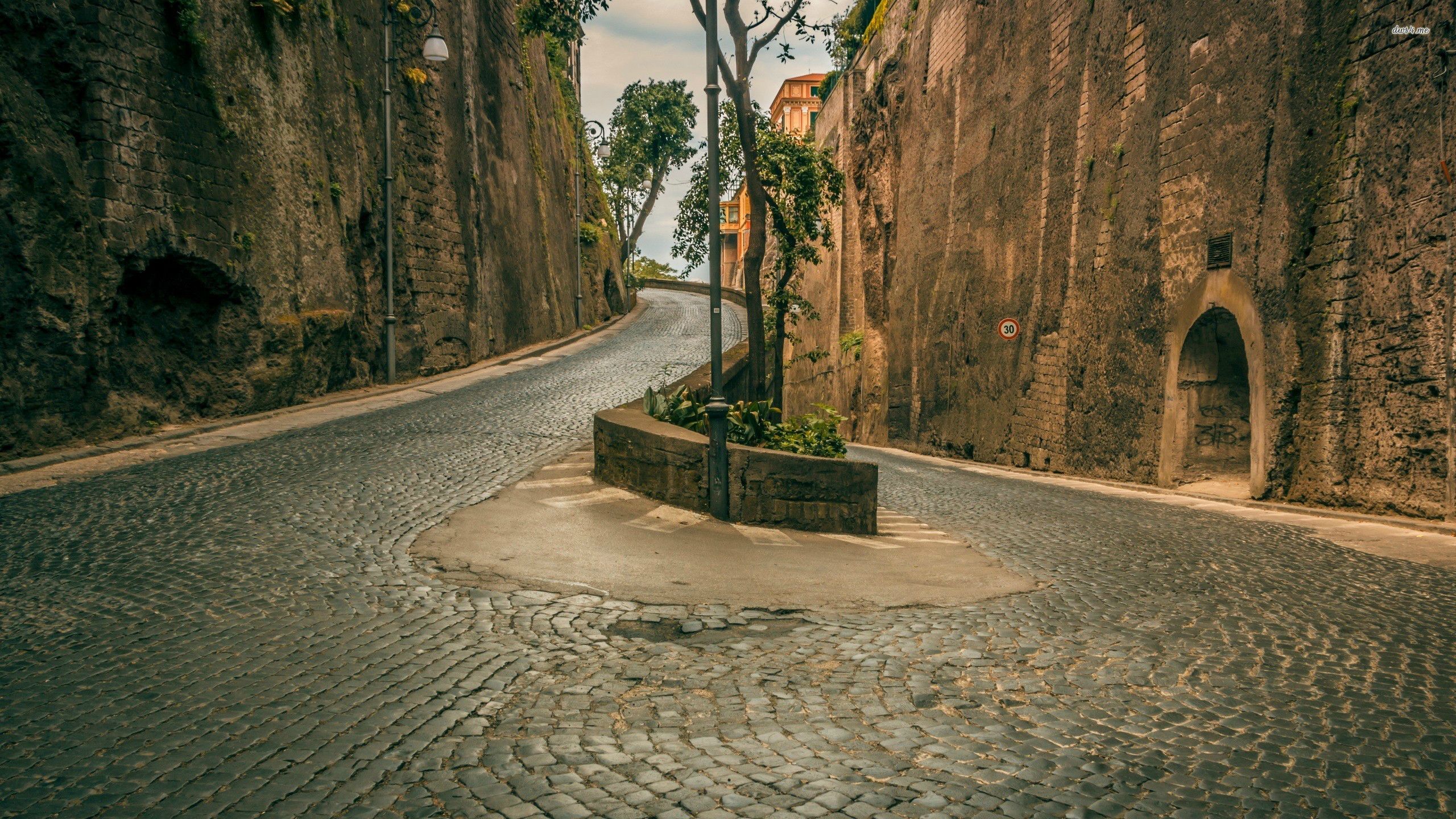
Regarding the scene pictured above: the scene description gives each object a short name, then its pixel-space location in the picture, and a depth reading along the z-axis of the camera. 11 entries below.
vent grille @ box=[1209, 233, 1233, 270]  10.75
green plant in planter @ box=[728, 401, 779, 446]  9.90
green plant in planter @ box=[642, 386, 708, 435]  10.41
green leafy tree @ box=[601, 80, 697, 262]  46.31
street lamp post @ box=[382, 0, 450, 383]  16.58
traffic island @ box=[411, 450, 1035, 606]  6.16
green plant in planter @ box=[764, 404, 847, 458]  9.78
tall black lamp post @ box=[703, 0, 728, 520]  8.56
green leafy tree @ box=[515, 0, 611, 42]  15.09
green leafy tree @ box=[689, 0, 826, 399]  15.11
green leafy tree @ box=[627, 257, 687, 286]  65.68
